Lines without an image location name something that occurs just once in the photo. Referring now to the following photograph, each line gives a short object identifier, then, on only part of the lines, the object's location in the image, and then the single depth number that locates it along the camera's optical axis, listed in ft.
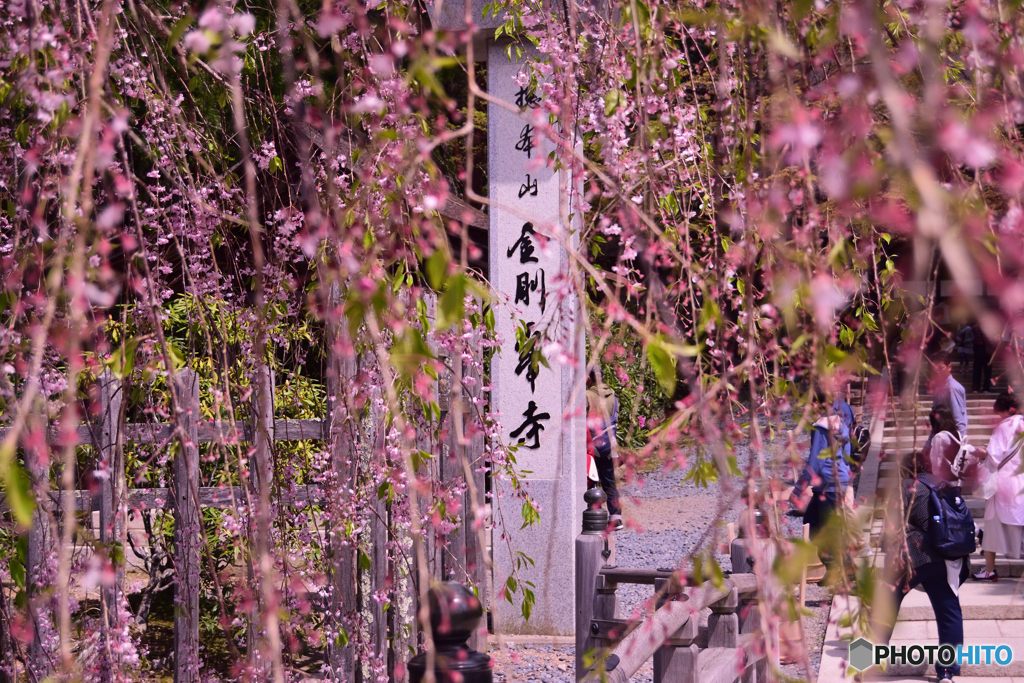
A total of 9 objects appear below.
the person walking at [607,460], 45.20
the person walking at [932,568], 27.76
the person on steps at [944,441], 30.50
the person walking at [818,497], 33.27
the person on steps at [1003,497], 34.81
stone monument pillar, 32.14
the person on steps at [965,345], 102.14
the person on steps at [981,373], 94.53
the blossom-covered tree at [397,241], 6.33
